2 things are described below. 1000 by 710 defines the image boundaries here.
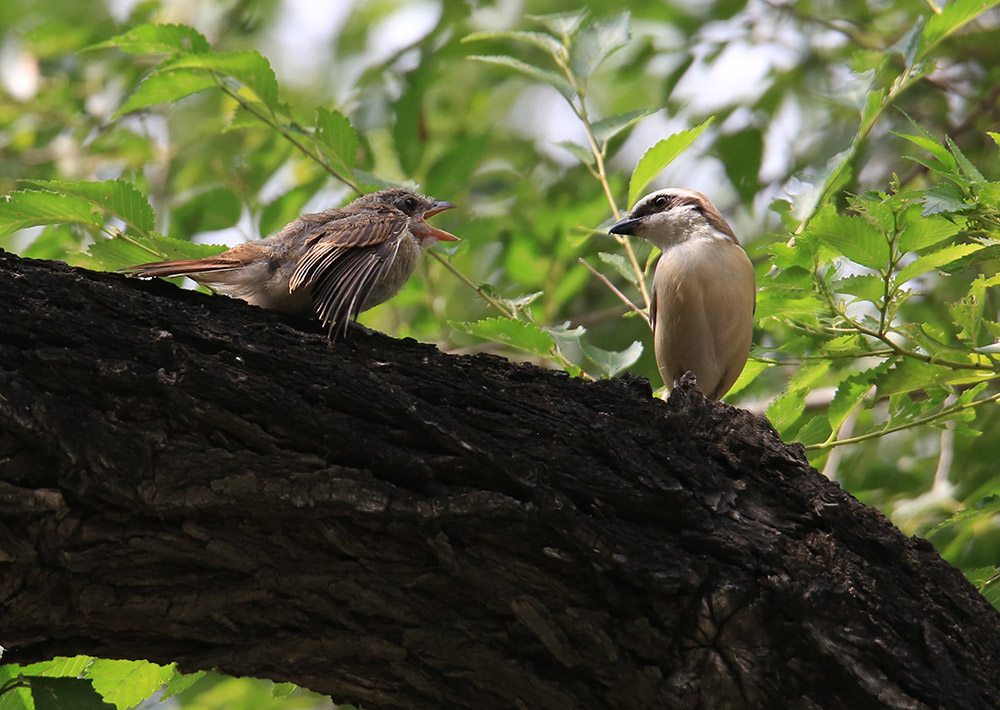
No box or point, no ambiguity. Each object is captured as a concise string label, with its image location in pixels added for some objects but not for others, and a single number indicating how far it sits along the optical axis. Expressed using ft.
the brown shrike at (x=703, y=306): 30.12
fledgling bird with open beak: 23.08
